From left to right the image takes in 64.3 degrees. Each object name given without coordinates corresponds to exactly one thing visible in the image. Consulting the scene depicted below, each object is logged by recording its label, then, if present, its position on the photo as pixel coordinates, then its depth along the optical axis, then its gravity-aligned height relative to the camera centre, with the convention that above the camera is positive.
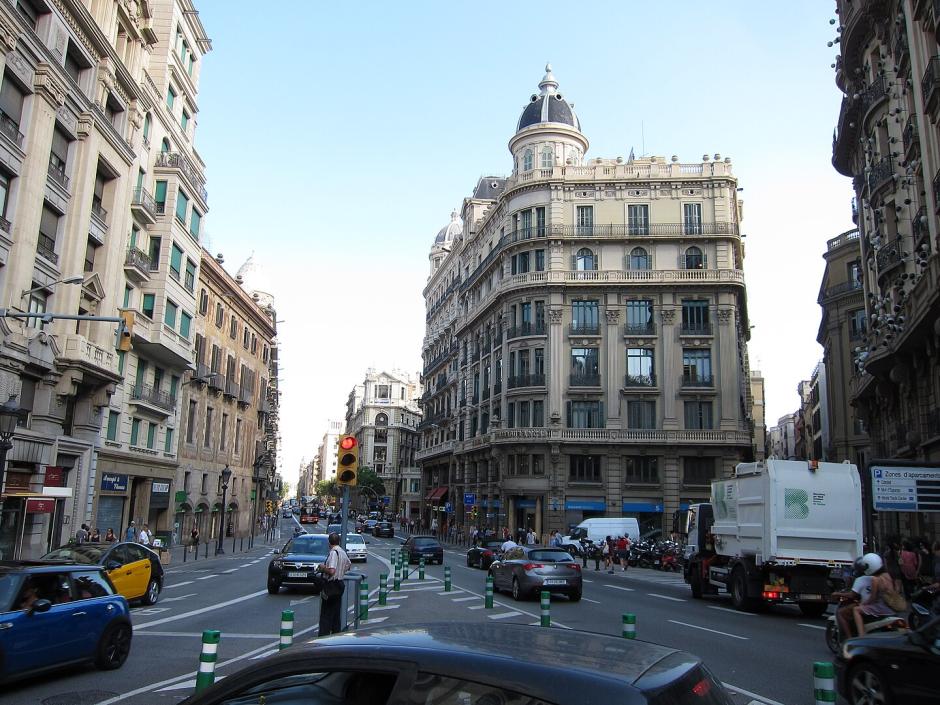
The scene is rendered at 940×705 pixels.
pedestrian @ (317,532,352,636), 11.36 -1.52
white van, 40.91 -1.45
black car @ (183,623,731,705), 2.97 -0.71
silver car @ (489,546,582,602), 19.49 -1.87
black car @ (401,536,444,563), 34.41 -2.36
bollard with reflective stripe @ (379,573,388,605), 17.19 -2.15
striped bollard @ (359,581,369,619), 14.60 -2.08
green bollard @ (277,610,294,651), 8.98 -1.58
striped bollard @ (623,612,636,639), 9.47 -1.53
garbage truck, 17.61 -0.61
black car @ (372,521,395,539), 65.75 -2.87
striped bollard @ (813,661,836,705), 5.92 -1.37
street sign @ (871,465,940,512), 17.56 +0.49
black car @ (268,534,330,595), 19.66 -1.93
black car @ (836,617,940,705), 6.84 -1.52
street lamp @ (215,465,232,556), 39.50 +0.41
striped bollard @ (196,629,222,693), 6.86 -1.50
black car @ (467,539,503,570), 33.28 -2.42
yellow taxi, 15.60 -1.58
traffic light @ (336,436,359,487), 11.79 +0.56
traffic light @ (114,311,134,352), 16.73 +3.59
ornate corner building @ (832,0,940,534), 22.67 +10.93
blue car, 8.33 -1.54
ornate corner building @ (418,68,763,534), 48.28 +10.81
